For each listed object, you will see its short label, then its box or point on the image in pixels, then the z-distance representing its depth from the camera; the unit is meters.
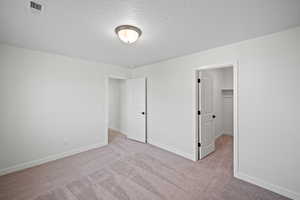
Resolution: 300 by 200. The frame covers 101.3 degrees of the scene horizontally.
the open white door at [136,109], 3.99
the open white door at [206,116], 2.92
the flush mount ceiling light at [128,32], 1.72
